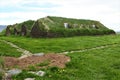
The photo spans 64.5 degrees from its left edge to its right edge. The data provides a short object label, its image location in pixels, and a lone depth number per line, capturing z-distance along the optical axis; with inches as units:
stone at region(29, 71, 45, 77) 346.1
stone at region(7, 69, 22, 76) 349.4
